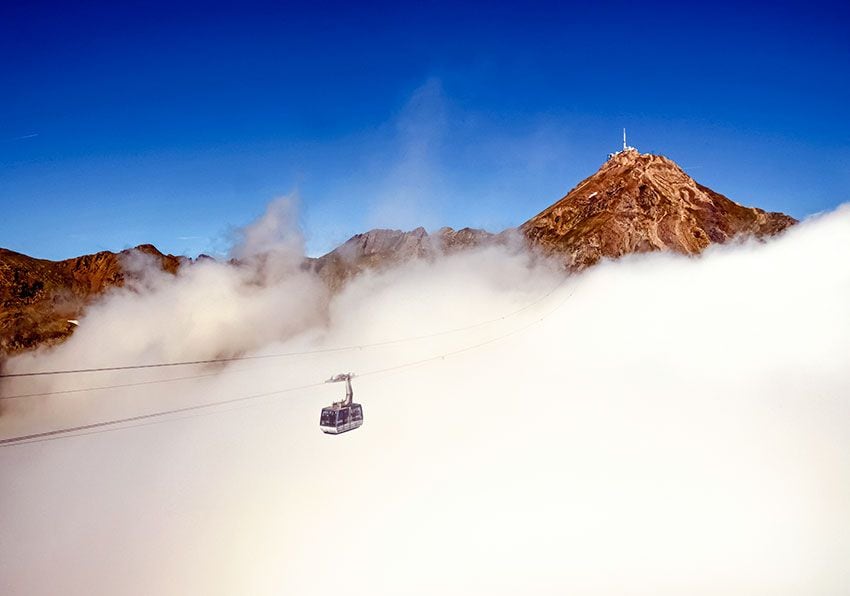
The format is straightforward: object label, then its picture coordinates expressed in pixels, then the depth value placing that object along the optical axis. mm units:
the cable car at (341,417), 53469
